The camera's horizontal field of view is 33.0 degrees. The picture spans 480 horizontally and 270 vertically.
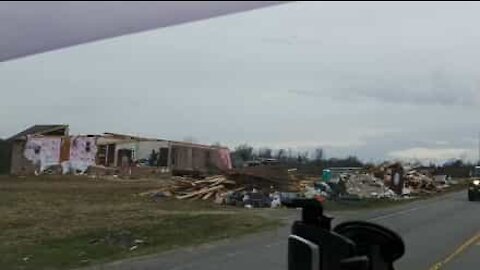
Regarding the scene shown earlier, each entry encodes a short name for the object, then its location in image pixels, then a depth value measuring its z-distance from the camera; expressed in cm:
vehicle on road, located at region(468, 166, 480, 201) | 4475
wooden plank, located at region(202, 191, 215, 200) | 3903
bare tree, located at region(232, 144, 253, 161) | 10404
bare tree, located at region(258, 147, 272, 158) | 10006
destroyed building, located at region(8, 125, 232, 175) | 7725
